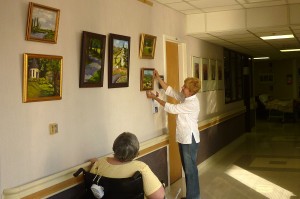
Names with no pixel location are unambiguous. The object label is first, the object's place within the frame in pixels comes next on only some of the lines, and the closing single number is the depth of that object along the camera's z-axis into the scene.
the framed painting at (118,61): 2.71
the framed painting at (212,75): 5.40
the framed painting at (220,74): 5.92
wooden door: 4.00
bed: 9.96
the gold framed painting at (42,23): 1.95
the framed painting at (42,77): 1.94
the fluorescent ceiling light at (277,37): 4.92
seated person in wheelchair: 1.86
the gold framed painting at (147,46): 3.21
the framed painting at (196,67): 4.63
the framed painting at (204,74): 5.01
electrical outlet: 2.15
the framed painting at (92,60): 2.38
